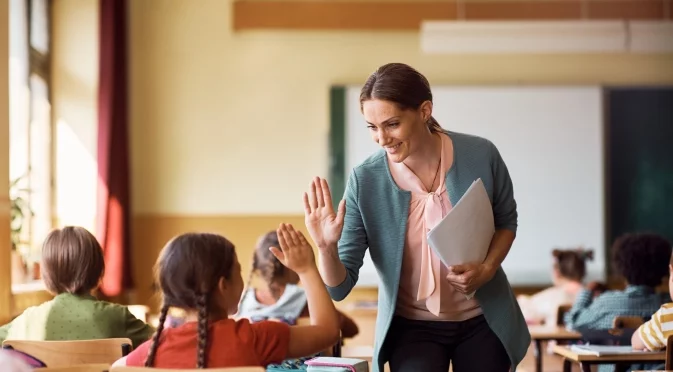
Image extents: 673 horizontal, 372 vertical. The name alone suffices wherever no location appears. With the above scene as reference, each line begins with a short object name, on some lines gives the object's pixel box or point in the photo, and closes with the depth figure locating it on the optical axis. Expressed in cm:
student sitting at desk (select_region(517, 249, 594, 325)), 590
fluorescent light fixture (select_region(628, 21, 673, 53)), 662
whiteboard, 740
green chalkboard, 747
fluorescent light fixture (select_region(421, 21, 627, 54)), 651
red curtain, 686
